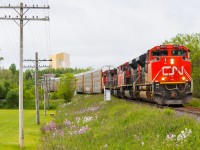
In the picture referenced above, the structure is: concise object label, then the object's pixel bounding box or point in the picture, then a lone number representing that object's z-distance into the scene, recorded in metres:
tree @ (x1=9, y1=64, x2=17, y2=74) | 183.11
